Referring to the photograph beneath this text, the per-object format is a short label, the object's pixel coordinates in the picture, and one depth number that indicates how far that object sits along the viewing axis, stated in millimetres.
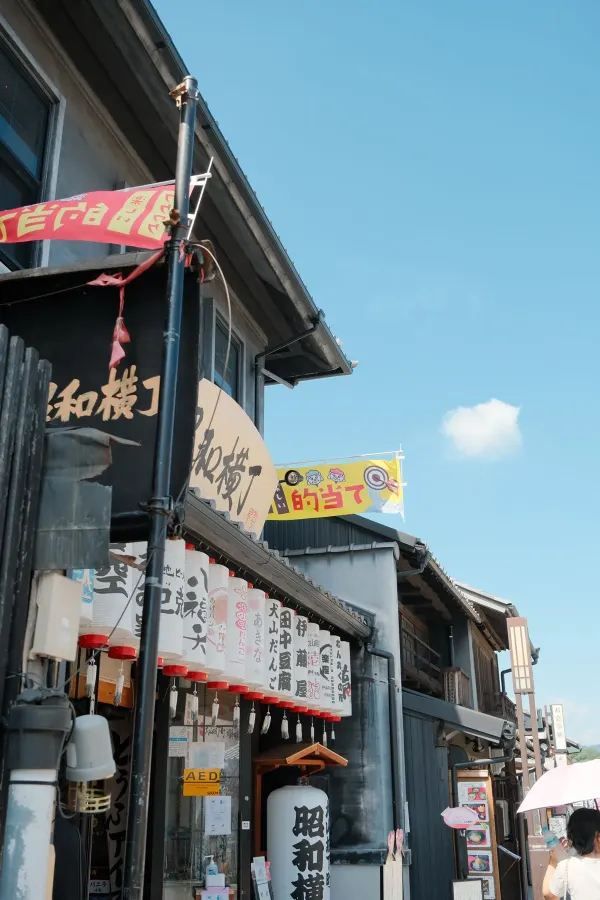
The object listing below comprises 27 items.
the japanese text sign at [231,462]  10570
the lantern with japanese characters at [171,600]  7980
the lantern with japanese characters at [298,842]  12680
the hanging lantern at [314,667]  13523
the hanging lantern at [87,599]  6824
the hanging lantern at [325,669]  14155
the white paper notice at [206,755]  10924
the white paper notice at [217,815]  11070
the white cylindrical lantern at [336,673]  14562
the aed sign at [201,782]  10728
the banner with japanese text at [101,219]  5488
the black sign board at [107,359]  5148
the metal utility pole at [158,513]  3998
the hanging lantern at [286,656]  12320
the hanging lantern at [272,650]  11766
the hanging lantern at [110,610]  7215
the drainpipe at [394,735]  15625
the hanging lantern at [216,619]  9305
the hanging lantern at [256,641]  10758
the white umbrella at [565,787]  7590
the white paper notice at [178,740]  10652
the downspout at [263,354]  14938
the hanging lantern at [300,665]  12836
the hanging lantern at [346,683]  15008
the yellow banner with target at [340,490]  17016
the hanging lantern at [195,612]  8703
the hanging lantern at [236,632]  10141
